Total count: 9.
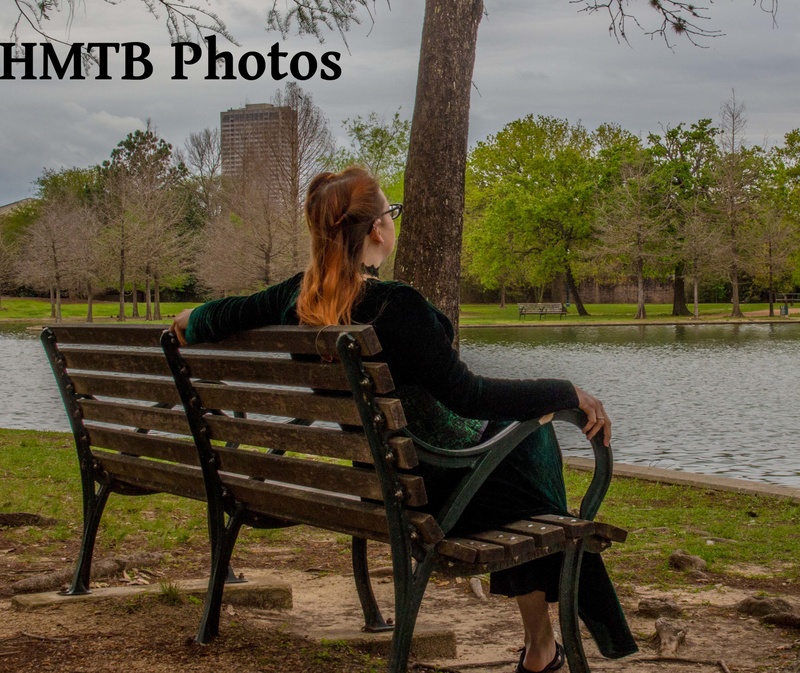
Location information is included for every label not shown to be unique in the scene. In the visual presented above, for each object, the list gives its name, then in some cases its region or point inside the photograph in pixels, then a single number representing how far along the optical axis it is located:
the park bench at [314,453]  2.63
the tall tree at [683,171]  53.03
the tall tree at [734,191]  50.09
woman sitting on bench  2.80
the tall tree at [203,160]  77.75
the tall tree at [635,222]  50.88
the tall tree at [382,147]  47.66
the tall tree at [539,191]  55.91
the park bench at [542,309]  53.62
